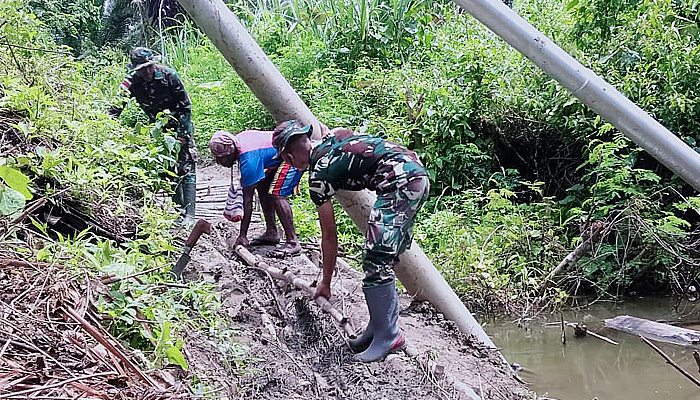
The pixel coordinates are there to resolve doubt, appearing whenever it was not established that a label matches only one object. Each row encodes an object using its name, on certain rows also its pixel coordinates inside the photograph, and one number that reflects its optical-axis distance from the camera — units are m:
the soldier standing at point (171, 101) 6.27
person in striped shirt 5.29
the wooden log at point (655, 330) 5.06
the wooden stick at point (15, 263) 2.55
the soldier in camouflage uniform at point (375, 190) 3.57
